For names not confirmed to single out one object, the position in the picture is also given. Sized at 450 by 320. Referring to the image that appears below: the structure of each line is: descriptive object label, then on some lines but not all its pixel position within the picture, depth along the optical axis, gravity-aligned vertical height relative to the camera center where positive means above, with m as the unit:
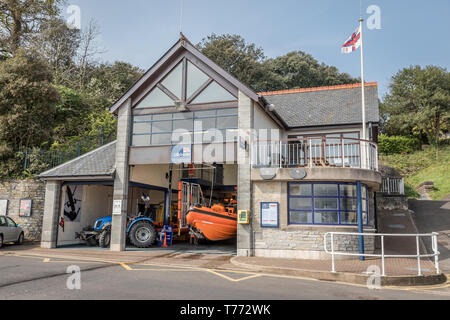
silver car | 15.25 -1.10
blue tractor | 15.69 -1.06
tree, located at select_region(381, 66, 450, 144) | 34.60 +10.82
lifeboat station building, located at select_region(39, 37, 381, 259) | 13.08 +2.00
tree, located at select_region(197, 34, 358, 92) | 39.66 +16.13
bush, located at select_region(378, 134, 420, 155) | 34.81 +6.52
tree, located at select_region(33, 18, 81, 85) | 29.47 +13.86
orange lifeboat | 14.73 -0.51
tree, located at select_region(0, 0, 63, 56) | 26.16 +13.86
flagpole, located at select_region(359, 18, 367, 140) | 15.31 +5.69
